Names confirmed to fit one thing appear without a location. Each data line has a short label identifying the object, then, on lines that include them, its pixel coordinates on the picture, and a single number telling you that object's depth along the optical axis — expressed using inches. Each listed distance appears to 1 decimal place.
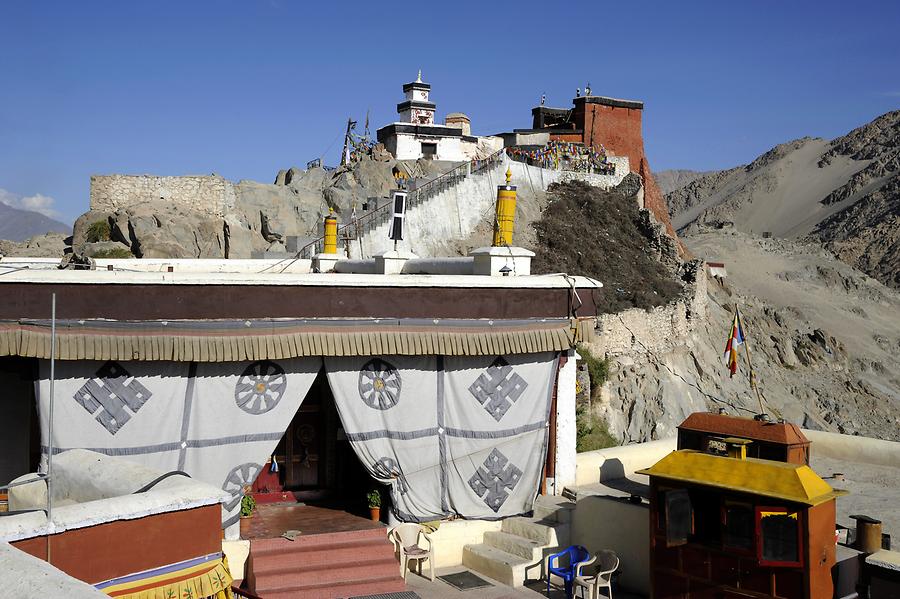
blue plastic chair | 389.7
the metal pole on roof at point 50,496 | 243.5
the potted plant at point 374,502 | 436.1
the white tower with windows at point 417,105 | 1950.1
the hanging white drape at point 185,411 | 373.7
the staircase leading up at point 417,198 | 1019.9
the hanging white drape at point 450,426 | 430.3
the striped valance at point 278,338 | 370.3
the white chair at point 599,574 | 381.4
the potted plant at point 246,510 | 406.9
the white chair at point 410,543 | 415.2
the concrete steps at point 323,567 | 380.5
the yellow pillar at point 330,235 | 732.0
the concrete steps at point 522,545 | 420.5
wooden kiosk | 325.4
